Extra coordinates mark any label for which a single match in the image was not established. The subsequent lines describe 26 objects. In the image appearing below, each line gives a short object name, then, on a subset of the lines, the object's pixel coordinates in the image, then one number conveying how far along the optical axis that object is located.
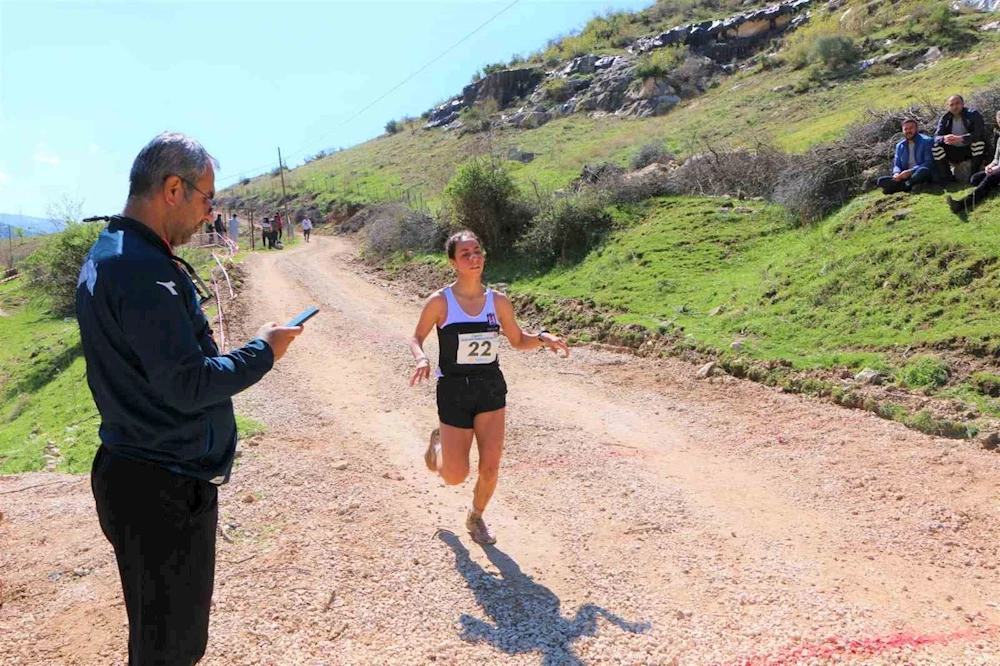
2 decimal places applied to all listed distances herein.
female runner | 4.45
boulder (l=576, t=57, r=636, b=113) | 49.66
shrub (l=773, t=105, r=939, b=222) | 11.71
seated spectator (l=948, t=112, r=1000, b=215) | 9.21
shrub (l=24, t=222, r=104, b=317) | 22.92
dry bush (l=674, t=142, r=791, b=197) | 14.80
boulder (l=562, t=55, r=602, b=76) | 60.03
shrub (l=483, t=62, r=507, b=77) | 73.39
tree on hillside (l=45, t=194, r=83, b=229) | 24.63
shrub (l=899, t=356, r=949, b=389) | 7.06
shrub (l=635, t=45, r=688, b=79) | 48.55
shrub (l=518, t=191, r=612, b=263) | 16.20
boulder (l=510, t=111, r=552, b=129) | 52.54
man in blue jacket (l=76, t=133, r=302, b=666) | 2.02
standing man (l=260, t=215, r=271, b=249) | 32.16
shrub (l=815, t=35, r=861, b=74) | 34.15
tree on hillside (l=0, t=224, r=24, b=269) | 38.32
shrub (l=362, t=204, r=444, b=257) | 21.70
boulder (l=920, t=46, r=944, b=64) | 29.86
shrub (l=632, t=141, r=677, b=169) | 19.81
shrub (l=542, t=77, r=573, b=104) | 56.69
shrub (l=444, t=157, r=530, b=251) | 17.88
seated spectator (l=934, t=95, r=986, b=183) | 9.80
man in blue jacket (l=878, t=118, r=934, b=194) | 10.27
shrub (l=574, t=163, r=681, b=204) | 16.72
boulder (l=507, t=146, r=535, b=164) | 37.01
